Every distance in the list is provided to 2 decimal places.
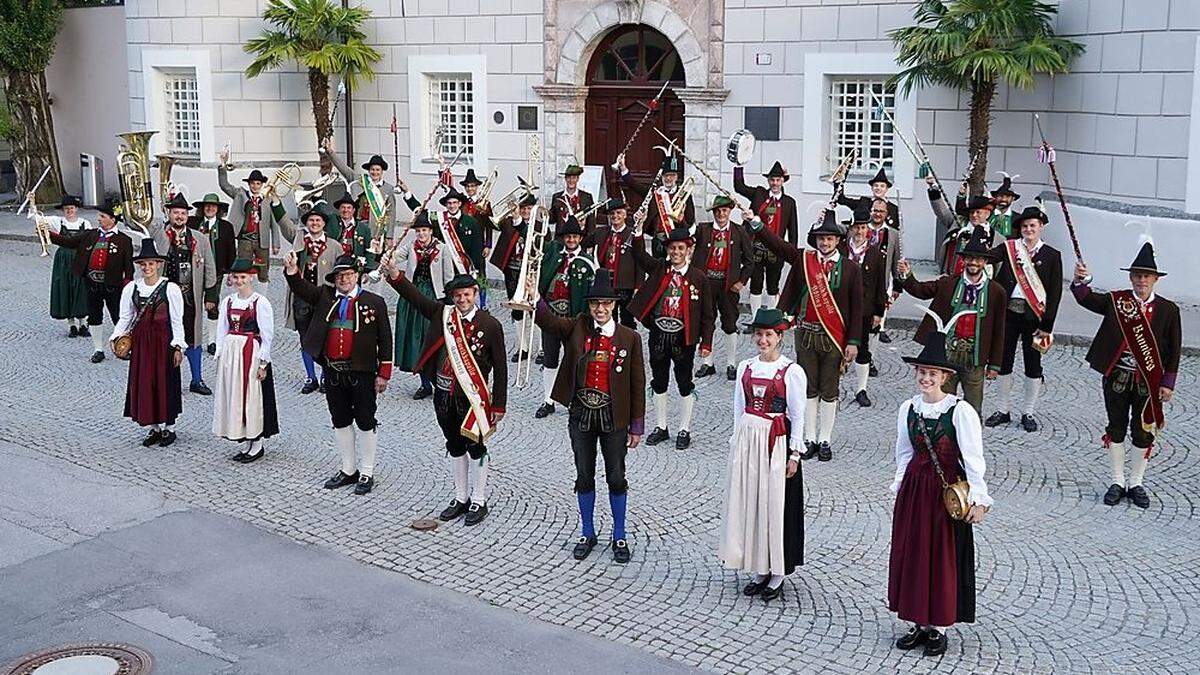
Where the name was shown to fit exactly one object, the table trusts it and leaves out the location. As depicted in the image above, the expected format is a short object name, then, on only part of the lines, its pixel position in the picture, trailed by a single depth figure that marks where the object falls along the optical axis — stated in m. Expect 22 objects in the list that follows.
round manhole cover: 7.24
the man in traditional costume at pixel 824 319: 10.85
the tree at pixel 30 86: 25.28
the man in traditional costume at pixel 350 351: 10.10
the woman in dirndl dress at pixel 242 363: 10.80
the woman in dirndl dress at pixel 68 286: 15.38
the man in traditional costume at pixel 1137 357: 9.61
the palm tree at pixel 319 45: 21.70
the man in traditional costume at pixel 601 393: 8.73
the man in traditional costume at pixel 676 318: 11.12
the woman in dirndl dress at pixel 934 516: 7.17
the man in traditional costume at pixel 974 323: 10.58
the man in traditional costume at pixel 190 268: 13.27
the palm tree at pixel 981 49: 16.36
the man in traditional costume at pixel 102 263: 14.68
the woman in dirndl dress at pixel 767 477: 7.94
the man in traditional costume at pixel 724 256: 12.82
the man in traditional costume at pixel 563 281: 12.34
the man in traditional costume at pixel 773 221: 15.00
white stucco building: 16.16
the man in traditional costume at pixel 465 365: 9.26
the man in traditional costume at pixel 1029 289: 11.59
